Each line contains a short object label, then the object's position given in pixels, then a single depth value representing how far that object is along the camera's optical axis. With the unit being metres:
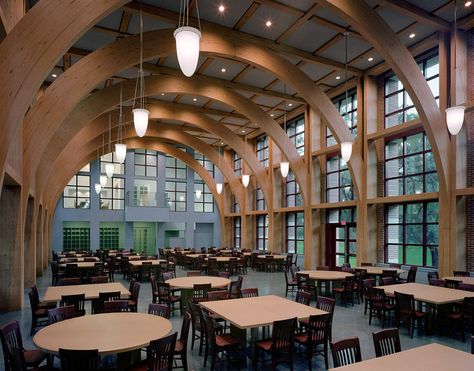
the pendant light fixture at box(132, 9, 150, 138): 7.38
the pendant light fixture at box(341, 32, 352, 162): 10.30
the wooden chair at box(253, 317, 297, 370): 4.59
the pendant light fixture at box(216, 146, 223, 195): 19.80
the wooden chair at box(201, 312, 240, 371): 4.88
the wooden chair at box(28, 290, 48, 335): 6.50
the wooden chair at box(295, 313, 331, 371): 4.96
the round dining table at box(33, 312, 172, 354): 3.80
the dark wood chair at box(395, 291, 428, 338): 6.54
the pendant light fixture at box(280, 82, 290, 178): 13.34
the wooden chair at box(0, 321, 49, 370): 3.88
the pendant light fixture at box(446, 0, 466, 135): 7.42
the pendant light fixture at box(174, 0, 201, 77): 4.54
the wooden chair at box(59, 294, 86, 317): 6.28
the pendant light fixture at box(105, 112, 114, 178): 14.09
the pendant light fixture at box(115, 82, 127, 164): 10.37
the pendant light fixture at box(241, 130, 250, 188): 17.23
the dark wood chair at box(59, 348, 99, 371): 3.41
